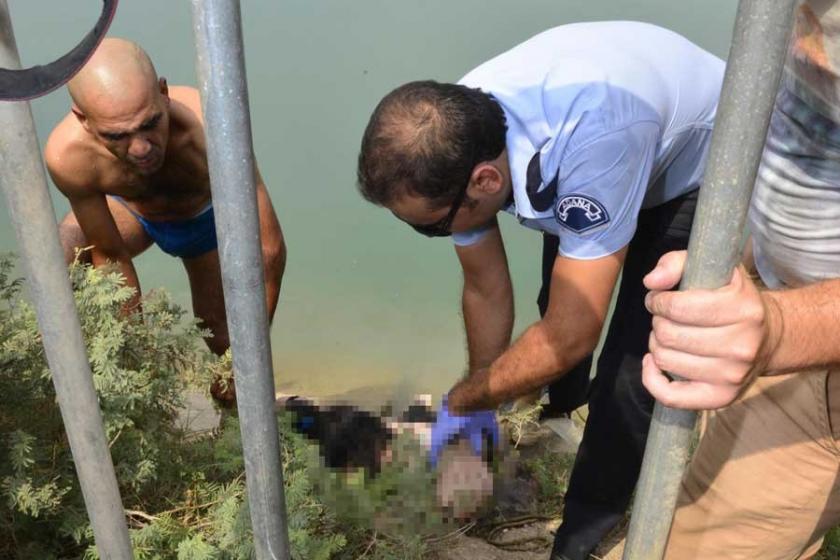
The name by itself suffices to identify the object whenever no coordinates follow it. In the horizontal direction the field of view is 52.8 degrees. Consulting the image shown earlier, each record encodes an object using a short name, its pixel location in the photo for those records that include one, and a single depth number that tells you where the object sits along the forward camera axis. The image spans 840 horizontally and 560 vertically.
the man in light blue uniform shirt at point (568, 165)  1.92
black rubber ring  0.85
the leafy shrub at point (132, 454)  1.95
